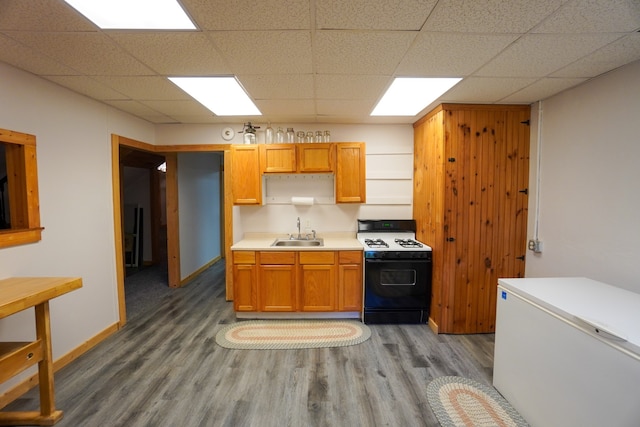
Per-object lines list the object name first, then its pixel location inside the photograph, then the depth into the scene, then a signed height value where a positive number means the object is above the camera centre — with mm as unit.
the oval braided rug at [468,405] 1719 -1473
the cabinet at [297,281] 3064 -971
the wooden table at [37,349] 1585 -946
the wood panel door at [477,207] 2723 -79
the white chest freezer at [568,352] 1197 -849
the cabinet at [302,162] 3297 +480
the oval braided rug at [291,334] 2633 -1462
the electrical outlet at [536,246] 2599 -467
